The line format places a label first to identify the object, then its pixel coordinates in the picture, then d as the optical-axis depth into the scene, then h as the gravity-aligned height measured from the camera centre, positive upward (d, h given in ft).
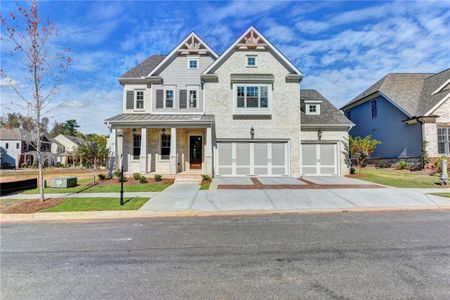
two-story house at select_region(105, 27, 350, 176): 60.85 +6.55
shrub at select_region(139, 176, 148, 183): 51.22 -4.13
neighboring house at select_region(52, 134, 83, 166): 190.90 +8.54
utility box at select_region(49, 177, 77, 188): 45.91 -4.10
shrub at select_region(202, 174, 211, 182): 52.17 -3.94
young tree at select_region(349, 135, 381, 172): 61.52 +2.60
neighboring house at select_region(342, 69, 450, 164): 64.49 +11.54
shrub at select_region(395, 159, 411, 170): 68.27 -1.99
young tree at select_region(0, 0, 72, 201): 32.71 +11.88
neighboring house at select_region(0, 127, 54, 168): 159.10 +6.30
